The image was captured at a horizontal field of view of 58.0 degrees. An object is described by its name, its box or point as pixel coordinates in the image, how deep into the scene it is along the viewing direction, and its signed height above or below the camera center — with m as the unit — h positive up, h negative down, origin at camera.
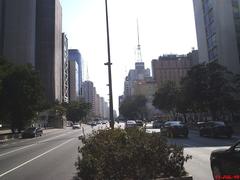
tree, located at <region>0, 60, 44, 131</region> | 28.32 +4.07
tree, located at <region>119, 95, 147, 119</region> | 80.65 +4.42
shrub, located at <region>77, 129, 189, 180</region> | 4.63 -0.92
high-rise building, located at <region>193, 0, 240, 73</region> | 40.51 +15.86
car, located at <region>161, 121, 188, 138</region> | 19.31 -1.09
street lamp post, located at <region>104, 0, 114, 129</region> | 10.55 +1.67
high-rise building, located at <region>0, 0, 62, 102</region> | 64.00 +26.90
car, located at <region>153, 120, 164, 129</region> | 34.82 -1.03
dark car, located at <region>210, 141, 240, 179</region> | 4.87 -1.10
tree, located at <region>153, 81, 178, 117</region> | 44.00 +4.33
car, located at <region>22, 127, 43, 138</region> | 28.82 -1.35
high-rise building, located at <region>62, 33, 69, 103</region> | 91.58 +23.23
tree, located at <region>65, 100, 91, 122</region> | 85.85 +4.28
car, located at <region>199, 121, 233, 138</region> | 17.83 -1.16
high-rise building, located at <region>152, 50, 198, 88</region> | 95.22 +21.62
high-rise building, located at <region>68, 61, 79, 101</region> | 114.84 +25.98
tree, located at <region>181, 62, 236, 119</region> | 28.84 +3.75
